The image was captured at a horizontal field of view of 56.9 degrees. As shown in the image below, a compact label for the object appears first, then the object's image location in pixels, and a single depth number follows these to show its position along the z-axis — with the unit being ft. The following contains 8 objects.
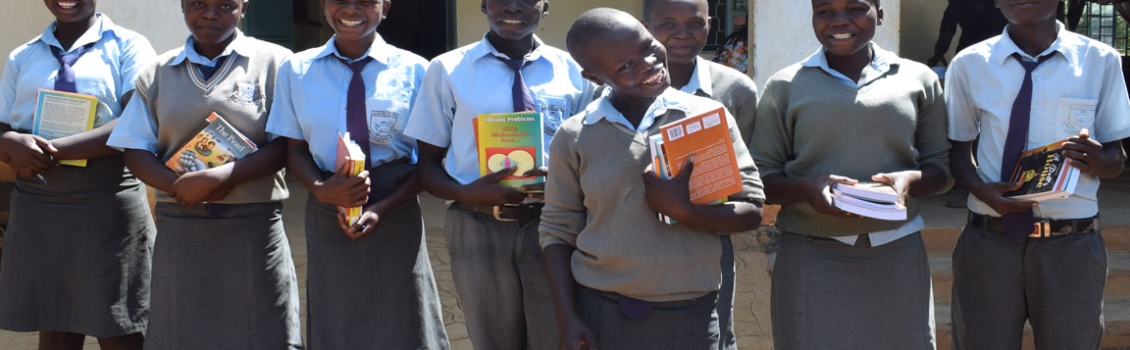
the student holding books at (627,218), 8.55
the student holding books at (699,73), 10.53
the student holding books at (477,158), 10.46
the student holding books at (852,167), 10.00
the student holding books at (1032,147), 10.62
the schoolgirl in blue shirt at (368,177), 10.87
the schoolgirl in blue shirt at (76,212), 12.55
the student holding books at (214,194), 11.21
